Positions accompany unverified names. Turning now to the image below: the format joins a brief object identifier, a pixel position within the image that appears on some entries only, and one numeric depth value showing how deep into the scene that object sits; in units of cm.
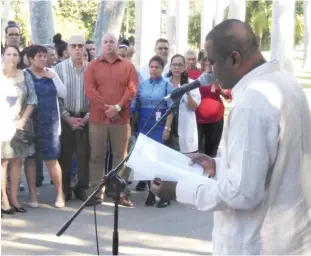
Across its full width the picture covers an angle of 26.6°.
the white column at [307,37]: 4203
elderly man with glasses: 778
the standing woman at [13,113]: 698
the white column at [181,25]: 3522
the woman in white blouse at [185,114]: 792
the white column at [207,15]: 3841
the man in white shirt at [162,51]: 902
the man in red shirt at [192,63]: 888
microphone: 332
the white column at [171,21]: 4222
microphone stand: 337
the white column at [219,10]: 3429
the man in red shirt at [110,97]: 751
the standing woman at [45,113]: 730
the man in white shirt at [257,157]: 247
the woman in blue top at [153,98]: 767
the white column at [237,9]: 2031
